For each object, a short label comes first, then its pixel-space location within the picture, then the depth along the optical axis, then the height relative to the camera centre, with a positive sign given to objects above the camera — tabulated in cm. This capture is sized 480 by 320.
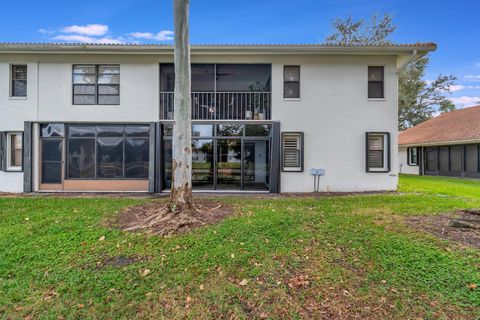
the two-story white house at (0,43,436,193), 986 +161
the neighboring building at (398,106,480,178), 1498 +106
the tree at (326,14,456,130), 2109 +844
